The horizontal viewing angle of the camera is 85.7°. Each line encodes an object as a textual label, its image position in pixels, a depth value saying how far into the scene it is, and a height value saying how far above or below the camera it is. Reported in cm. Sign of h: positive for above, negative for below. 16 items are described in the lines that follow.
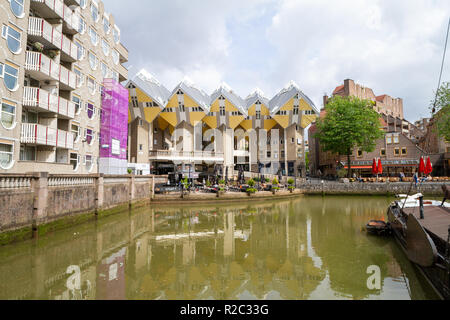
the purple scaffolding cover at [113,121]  2647 +614
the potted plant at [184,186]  2899 -156
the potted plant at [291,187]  3541 -200
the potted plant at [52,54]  1843 +923
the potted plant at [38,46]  1683 +905
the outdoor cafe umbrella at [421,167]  2698 +62
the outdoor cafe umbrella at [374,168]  3853 +76
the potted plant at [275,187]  3287 -185
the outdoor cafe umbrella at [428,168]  2798 +52
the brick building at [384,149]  4759 +511
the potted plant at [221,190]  2969 -203
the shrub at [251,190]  3081 -209
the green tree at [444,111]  3062 +796
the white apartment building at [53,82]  1431 +692
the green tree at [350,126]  4241 +831
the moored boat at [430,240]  651 -225
